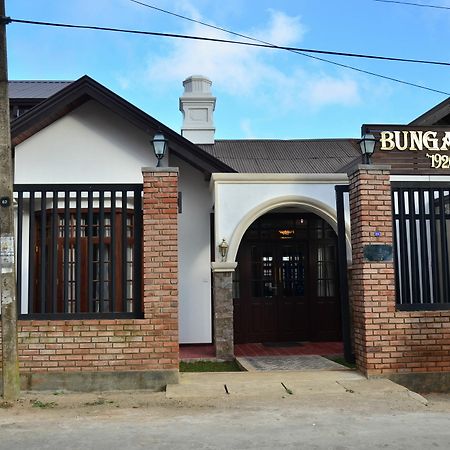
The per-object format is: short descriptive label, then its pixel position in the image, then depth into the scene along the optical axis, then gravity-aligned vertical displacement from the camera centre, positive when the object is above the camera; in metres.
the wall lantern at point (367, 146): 7.90 +1.76
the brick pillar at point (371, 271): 7.42 -0.03
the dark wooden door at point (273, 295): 12.15 -0.52
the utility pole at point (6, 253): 6.71 +0.30
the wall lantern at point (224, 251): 9.80 +0.38
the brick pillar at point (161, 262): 7.23 +0.16
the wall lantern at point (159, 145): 7.86 +1.83
